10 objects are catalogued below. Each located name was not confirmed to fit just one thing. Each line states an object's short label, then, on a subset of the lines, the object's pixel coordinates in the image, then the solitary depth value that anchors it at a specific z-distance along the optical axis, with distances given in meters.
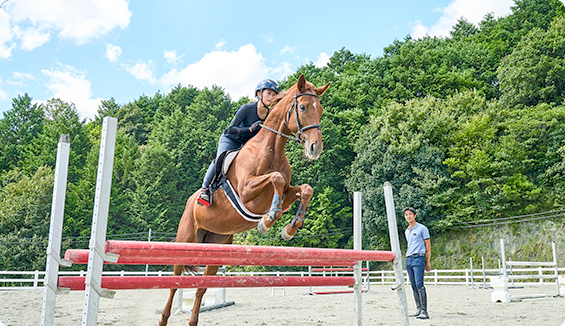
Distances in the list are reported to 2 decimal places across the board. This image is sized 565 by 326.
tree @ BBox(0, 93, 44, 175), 32.06
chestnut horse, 3.65
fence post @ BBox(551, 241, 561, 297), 10.52
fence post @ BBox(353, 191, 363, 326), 4.13
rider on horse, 4.58
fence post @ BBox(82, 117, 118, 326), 2.17
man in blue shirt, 6.24
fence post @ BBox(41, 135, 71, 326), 2.52
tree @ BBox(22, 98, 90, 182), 29.78
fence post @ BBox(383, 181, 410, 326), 3.75
